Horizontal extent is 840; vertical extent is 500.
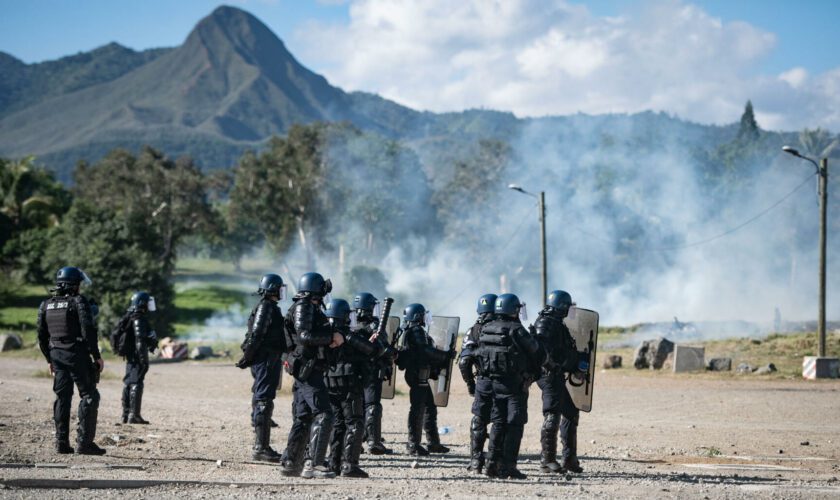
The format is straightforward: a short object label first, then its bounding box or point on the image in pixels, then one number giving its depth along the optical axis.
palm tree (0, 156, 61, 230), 63.72
